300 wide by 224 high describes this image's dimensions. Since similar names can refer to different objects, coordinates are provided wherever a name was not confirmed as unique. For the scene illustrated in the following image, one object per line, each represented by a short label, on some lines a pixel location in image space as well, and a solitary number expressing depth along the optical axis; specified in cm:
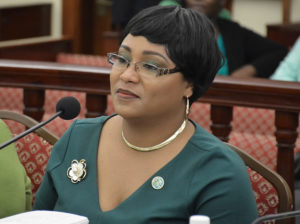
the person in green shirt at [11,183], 480
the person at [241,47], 749
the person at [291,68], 689
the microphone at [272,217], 411
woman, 444
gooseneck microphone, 449
